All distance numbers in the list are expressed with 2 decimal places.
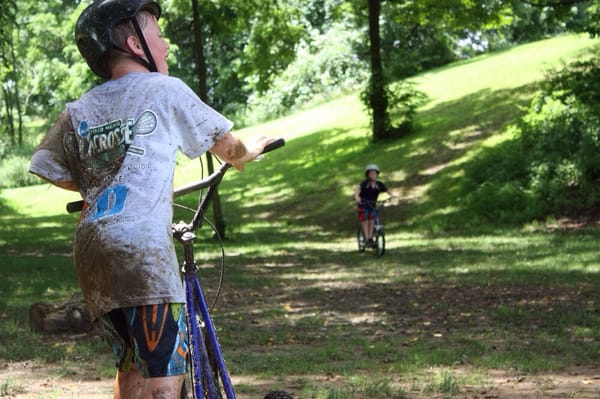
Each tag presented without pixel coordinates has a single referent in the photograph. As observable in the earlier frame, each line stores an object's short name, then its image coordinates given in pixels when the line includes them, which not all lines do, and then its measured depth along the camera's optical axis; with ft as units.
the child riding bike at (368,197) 58.90
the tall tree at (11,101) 178.36
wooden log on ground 32.04
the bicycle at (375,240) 57.57
